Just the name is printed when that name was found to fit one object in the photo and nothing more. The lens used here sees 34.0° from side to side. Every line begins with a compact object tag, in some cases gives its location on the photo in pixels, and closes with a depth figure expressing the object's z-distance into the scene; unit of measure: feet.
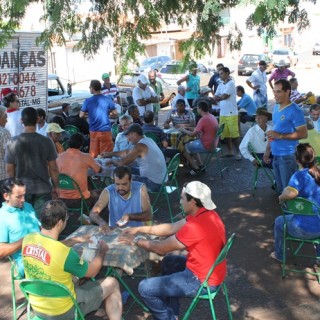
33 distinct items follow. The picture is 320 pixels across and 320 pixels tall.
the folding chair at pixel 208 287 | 12.41
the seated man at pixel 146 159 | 21.91
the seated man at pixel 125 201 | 16.16
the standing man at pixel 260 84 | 42.93
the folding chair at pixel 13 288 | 13.80
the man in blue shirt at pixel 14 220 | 13.69
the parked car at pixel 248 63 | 102.22
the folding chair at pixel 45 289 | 10.86
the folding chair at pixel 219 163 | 28.27
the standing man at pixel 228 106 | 32.35
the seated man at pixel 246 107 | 37.11
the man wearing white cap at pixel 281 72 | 44.98
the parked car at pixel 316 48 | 157.48
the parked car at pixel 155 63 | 69.56
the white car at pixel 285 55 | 114.32
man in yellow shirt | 11.37
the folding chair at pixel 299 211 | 15.66
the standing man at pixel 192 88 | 43.70
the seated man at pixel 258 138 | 25.32
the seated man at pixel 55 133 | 24.43
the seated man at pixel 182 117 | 31.83
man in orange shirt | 20.24
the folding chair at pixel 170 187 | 21.94
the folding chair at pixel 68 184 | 19.67
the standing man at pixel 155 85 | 38.88
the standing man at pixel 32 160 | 18.26
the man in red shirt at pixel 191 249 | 12.74
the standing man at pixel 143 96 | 36.35
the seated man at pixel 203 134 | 28.40
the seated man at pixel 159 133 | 27.66
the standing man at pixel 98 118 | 28.55
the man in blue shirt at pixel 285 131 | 19.90
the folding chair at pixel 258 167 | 24.54
